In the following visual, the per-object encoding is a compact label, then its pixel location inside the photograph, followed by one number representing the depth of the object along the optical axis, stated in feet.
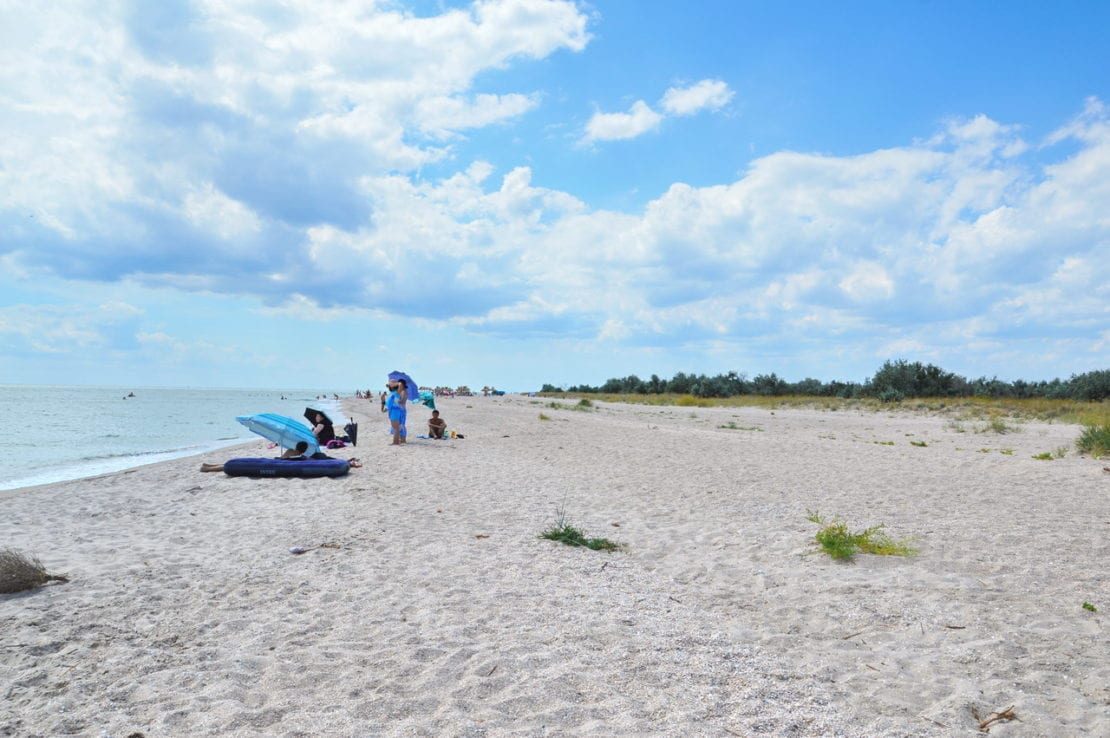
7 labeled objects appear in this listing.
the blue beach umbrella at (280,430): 40.40
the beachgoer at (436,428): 61.46
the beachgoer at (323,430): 51.83
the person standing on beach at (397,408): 55.57
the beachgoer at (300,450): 41.69
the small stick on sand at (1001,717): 10.77
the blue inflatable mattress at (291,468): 37.96
